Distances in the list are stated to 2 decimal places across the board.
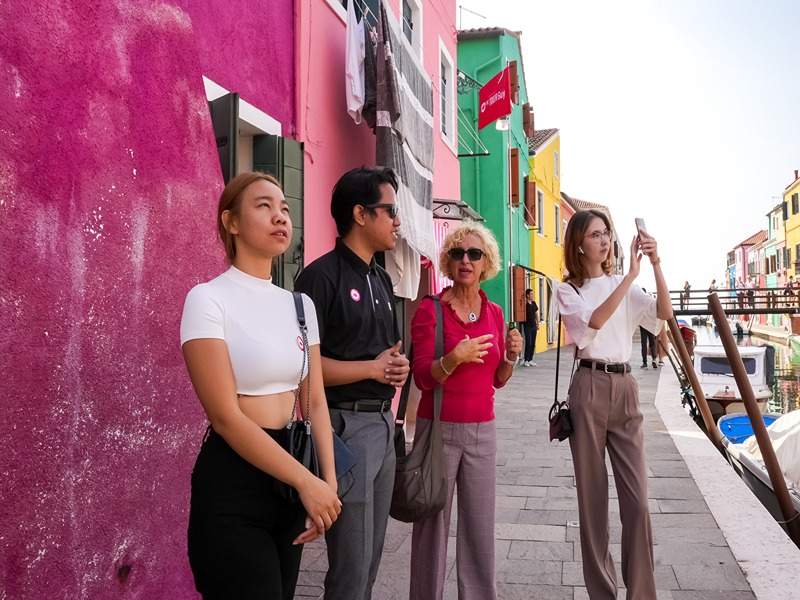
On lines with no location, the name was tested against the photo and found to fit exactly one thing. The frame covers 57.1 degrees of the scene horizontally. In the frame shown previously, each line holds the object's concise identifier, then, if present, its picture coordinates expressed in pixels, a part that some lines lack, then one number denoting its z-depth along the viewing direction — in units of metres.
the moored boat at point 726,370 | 17.07
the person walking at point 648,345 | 18.52
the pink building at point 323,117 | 5.96
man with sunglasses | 2.40
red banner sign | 14.08
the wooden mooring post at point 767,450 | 6.31
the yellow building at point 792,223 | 56.73
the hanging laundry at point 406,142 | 6.86
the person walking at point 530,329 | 19.83
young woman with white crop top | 1.82
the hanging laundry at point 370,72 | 6.93
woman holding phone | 3.47
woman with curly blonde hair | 3.24
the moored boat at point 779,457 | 7.44
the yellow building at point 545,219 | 26.33
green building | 20.14
